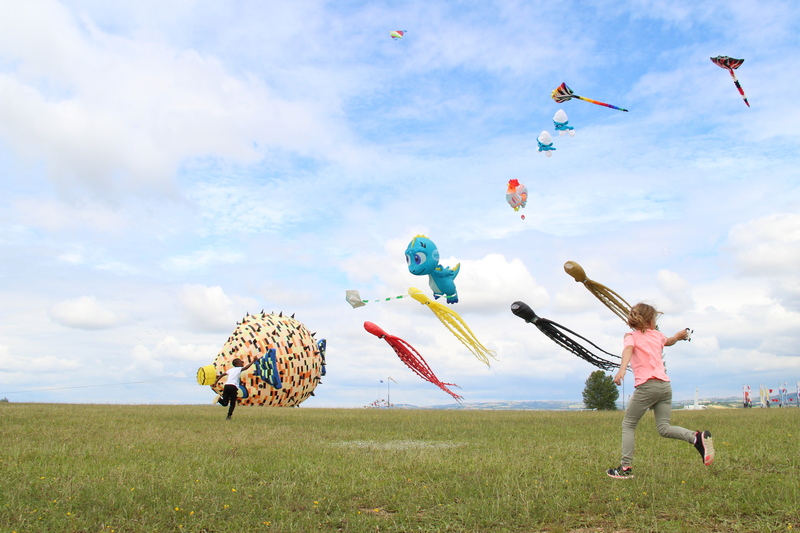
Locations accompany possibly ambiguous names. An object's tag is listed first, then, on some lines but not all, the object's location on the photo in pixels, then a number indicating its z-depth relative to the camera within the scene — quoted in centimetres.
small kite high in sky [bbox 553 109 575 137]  1471
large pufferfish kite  1688
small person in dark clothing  1519
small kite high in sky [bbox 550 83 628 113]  1342
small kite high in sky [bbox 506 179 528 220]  1577
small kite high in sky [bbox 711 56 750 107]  1228
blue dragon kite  1533
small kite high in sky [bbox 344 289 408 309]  1565
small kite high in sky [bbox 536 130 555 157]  1513
